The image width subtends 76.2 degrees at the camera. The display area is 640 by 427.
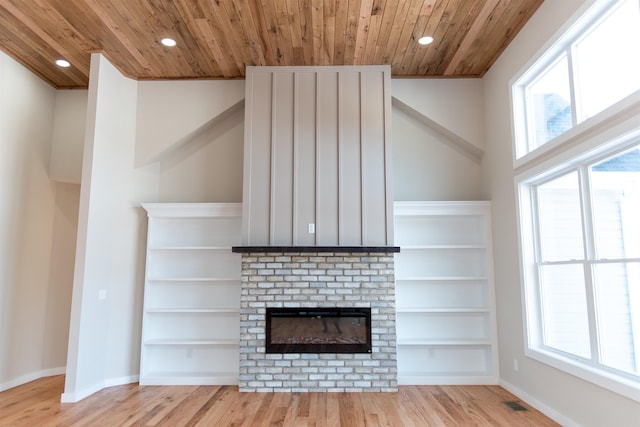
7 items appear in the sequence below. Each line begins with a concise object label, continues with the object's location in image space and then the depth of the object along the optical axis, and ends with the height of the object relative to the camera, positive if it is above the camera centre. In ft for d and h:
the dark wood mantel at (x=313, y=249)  14.58 +0.55
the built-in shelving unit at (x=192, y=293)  15.84 -1.15
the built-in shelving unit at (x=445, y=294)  15.51 -1.14
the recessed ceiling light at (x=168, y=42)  13.74 +7.49
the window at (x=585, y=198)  9.07 +1.78
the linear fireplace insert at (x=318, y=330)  14.65 -2.36
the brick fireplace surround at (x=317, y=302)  14.40 -1.36
